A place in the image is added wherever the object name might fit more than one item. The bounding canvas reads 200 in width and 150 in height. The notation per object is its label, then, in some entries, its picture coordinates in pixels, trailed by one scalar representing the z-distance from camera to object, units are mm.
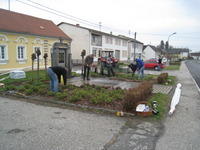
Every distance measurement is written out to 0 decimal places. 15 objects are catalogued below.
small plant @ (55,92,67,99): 6836
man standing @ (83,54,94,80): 11658
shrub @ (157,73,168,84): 10946
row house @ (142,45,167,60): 66144
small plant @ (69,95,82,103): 6525
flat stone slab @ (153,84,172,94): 8823
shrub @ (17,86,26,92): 8097
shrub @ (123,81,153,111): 5434
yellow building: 15711
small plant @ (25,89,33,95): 7584
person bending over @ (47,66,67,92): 7363
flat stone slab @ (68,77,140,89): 10123
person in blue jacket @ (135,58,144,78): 12656
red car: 23656
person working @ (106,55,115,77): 13720
